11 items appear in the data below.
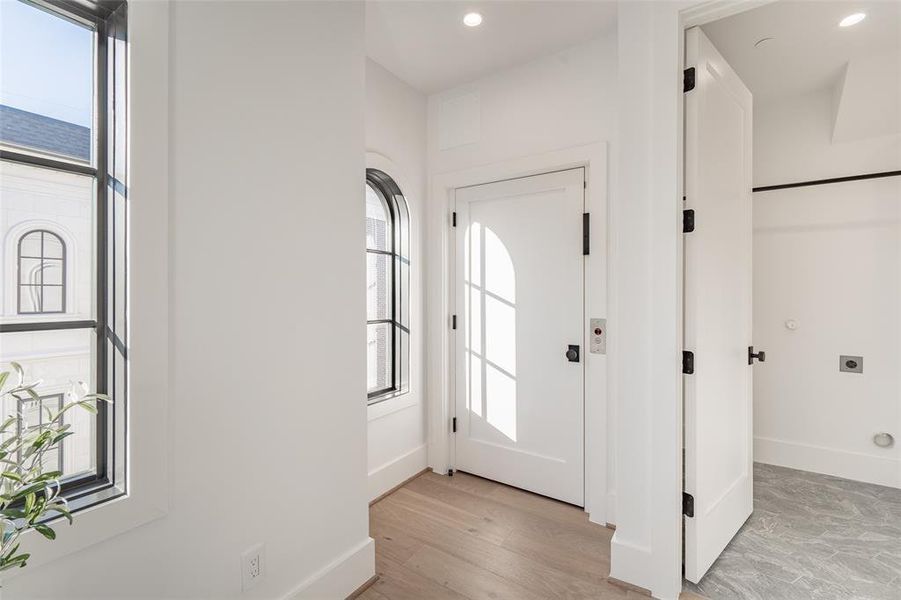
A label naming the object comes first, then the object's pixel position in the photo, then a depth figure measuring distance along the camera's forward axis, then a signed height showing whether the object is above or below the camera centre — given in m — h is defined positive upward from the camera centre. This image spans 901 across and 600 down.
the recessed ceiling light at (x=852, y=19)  2.13 +1.42
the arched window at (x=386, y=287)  2.79 +0.09
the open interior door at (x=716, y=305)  1.76 -0.03
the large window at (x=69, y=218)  1.02 +0.21
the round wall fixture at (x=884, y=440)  2.70 -0.90
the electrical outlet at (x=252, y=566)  1.41 -0.89
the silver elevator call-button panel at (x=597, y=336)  2.38 -0.20
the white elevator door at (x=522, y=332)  2.52 -0.20
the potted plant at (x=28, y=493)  0.77 -0.36
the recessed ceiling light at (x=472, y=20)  2.14 +1.44
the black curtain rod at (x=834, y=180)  2.67 +0.80
